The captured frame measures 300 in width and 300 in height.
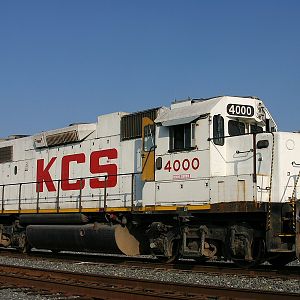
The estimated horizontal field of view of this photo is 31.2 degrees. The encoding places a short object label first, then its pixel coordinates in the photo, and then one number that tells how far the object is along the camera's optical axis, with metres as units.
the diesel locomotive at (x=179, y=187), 11.68
